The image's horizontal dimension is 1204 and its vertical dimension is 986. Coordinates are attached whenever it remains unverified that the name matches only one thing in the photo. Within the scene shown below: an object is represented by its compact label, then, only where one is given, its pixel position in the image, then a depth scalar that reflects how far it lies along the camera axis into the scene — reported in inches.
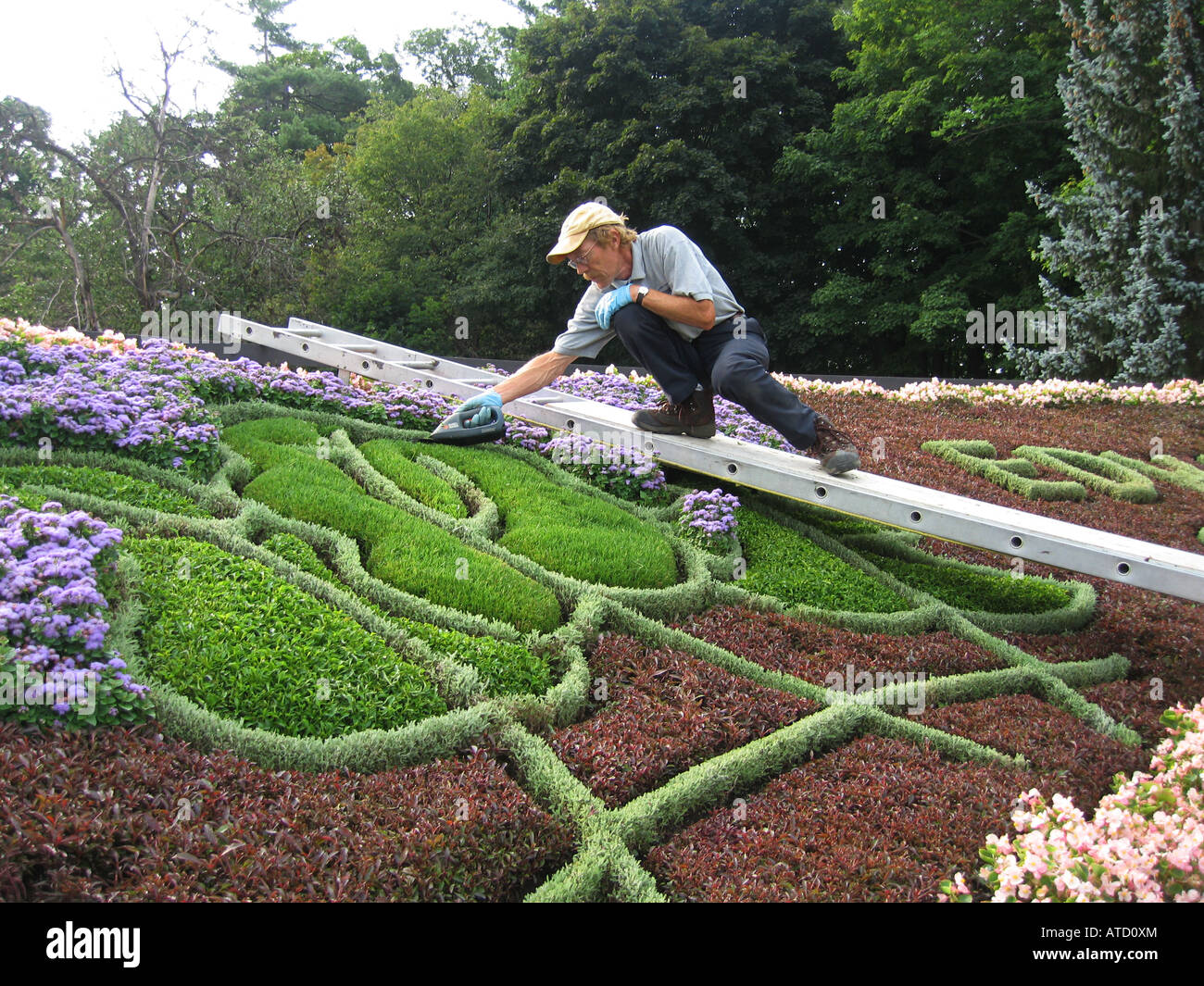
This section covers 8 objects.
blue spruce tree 473.7
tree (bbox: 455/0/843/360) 742.5
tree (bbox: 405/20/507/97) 1195.9
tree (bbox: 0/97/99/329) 474.6
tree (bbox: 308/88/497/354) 787.4
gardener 177.0
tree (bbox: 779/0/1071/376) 726.5
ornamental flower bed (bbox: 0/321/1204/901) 93.9
